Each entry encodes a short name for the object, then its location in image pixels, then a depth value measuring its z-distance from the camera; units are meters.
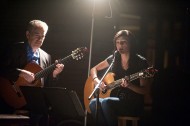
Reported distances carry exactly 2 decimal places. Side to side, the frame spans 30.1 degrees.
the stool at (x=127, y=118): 5.54
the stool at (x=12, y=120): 4.45
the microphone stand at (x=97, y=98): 5.28
